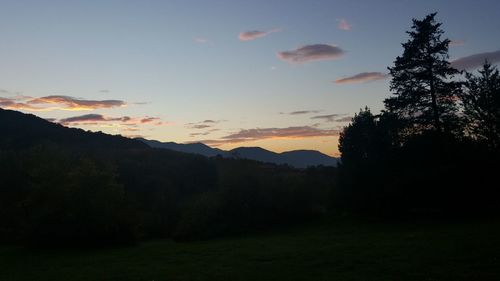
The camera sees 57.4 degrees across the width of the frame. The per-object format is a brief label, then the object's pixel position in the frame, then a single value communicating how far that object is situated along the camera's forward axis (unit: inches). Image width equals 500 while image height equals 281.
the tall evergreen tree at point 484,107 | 1973.4
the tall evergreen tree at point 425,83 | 1867.6
